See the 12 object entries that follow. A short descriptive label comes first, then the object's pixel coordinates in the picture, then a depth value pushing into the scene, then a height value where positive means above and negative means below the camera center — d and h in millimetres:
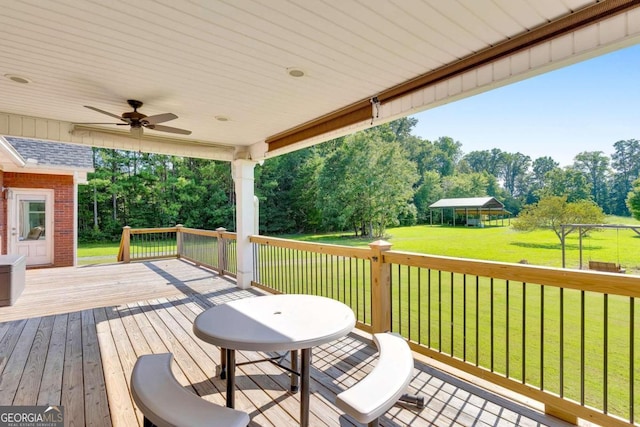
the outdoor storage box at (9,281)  4748 -1052
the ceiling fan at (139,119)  3486 +1073
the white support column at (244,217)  5801 -85
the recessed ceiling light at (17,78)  2938 +1296
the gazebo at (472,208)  27766 +389
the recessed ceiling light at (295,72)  2849 +1312
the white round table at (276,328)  1681 -688
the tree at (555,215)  15883 -145
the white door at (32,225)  8250 -335
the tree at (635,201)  17734 +645
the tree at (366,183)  20609 +2016
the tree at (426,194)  30250 +1792
